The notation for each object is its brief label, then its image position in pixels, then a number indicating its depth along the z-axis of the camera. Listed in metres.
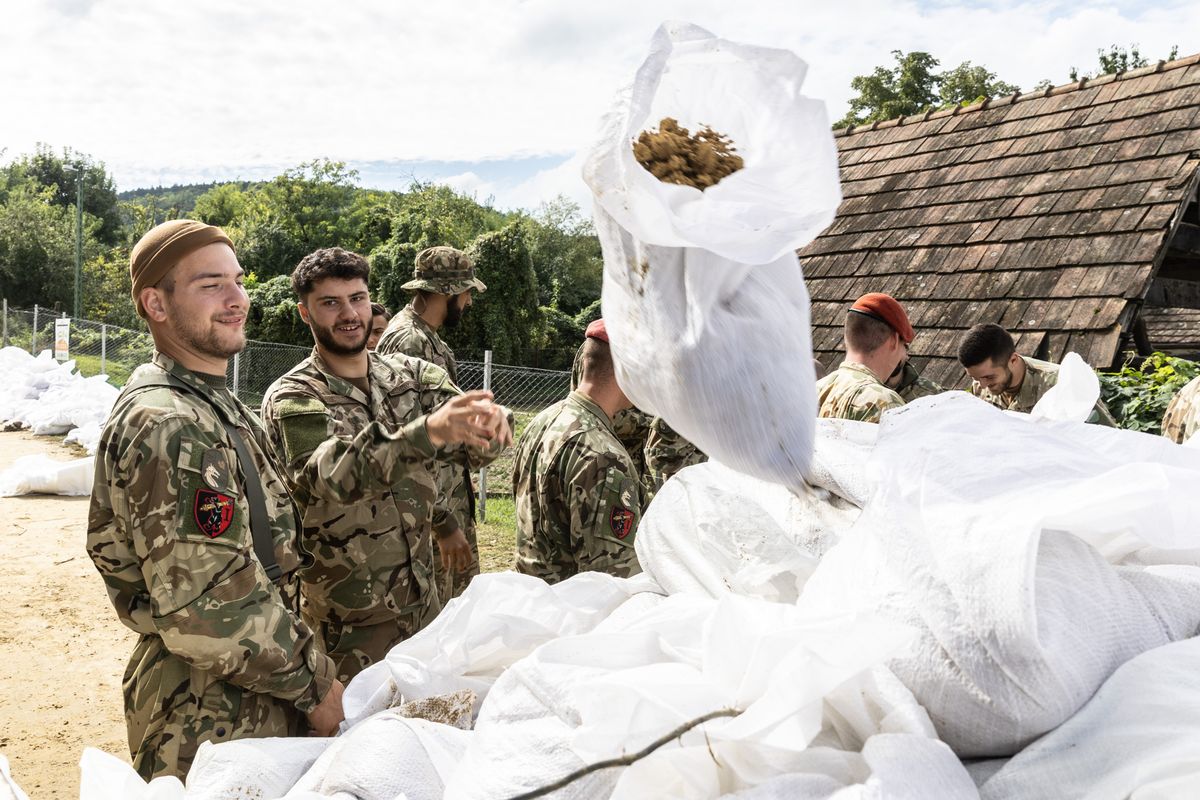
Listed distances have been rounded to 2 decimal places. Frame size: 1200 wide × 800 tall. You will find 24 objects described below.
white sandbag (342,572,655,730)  1.61
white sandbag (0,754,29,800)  1.74
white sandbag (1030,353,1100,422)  2.03
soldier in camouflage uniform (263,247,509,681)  3.45
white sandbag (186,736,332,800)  1.43
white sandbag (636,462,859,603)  1.44
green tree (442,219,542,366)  24.09
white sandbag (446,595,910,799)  1.02
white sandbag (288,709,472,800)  1.27
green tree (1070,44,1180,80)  38.25
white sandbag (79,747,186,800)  1.45
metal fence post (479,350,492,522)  8.80
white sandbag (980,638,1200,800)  0.91
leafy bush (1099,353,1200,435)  5.62
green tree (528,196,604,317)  40.00
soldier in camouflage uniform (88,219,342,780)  2.22
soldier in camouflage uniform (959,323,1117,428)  5.68
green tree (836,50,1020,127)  37.12
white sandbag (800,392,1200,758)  1.01
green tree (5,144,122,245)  63.42
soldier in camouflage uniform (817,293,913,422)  4.66
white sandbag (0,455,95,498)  10.25
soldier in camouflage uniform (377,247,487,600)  6.16
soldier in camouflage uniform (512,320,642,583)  3.26
